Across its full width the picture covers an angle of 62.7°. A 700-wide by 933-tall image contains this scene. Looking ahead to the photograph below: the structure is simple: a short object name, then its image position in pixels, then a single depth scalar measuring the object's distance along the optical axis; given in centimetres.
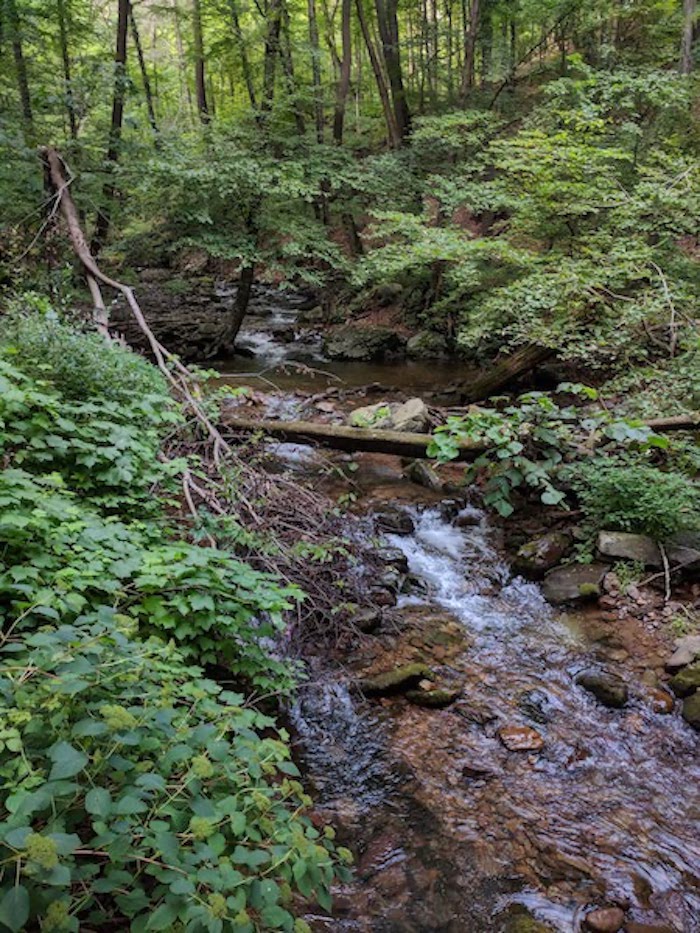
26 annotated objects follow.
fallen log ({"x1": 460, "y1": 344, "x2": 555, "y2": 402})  941
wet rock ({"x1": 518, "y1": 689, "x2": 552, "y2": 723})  411
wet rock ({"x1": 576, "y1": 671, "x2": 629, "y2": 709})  418
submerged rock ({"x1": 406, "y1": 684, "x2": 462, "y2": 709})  416
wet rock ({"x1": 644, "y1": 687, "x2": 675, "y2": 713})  413
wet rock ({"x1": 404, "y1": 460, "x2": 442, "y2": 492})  769
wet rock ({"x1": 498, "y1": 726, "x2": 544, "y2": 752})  384
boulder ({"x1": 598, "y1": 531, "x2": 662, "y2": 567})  545
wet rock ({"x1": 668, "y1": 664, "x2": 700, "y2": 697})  421
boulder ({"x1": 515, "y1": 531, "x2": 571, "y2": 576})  578
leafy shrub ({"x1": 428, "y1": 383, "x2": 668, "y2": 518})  520
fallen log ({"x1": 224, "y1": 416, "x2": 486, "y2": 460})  649
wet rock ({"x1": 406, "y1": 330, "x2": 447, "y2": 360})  1444
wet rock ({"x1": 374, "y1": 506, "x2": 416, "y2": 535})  656
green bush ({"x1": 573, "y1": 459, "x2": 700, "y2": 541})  550
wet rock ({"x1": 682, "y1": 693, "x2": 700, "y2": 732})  398
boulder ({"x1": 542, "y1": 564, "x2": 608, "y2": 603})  531
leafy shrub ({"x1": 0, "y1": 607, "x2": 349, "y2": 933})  139
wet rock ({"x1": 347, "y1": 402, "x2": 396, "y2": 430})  578
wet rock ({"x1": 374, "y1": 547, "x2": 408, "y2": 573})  567
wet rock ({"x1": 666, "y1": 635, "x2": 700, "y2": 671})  443
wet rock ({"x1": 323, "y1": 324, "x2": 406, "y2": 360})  1461
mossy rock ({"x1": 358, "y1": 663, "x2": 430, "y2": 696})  419
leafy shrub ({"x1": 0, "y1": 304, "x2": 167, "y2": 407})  414
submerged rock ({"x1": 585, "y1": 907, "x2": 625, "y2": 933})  272
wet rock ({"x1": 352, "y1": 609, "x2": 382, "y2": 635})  467
